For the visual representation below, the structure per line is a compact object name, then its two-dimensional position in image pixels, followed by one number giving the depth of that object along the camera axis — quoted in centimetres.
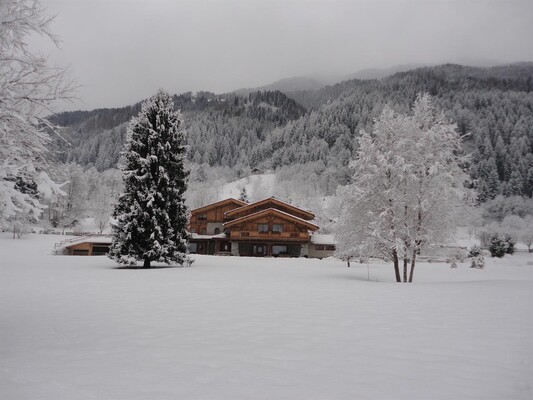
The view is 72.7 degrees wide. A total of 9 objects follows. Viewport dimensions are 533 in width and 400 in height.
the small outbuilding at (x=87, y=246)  4728
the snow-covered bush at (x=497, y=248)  6894
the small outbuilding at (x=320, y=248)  5484
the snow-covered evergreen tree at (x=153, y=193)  2680
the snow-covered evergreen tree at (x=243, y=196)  8625
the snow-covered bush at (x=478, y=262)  4275
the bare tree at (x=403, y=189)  2162
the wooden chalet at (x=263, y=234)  5328
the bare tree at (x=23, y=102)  628
